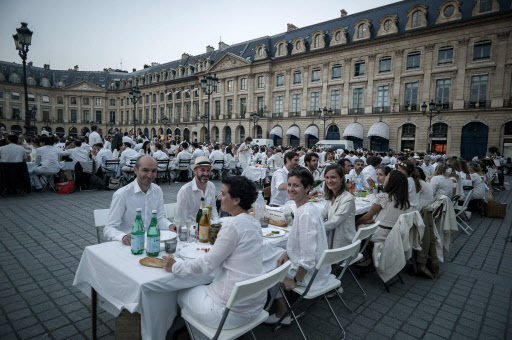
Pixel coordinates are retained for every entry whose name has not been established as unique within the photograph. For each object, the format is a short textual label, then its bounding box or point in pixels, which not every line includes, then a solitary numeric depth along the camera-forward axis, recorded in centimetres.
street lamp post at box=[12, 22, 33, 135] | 938
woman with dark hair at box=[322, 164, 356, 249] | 363
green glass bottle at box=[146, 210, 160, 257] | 245
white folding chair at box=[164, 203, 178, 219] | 414
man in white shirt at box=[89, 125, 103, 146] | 1395
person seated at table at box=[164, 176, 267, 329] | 208
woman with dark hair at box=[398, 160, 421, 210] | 505
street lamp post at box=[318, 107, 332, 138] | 2970
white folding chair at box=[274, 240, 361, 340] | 260
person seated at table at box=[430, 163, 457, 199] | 663
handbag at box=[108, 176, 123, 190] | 998
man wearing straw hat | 385
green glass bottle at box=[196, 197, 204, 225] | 332
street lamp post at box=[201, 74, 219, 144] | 1514
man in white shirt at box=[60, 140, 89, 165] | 970
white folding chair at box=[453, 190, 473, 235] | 675
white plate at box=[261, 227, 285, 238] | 320
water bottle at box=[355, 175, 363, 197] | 637
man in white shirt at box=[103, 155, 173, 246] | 317
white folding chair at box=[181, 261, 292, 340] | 188
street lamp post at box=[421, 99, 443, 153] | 2145
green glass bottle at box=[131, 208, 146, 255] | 250
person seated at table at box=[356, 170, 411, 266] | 425
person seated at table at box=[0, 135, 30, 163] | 828
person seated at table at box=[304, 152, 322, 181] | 592
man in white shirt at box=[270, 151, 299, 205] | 550
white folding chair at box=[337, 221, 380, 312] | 339
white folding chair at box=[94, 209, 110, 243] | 349
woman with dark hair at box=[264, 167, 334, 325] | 272
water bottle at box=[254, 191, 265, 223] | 359
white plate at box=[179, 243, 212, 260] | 245
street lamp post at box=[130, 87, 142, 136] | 1905
